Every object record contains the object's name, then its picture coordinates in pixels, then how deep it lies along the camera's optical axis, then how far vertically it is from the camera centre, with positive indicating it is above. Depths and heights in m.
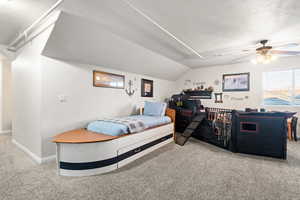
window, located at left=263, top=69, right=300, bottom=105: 4.34 +0.34
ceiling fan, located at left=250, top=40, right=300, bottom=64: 2.89 +0.95
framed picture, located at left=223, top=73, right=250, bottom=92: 4.98 +0.58
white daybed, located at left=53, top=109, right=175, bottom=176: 2.15 -0.89
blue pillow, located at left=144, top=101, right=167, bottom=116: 4.17 -0.33
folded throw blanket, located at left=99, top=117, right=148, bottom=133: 2.71 -0.56
